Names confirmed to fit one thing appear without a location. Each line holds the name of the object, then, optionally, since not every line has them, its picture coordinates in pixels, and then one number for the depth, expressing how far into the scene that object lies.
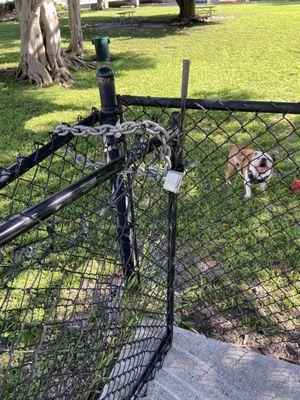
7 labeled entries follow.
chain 1.28
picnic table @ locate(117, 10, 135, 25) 18.02
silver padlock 1.41
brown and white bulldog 3.26
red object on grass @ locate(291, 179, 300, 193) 3.43
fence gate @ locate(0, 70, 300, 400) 1.34
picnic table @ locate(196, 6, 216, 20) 17.35
